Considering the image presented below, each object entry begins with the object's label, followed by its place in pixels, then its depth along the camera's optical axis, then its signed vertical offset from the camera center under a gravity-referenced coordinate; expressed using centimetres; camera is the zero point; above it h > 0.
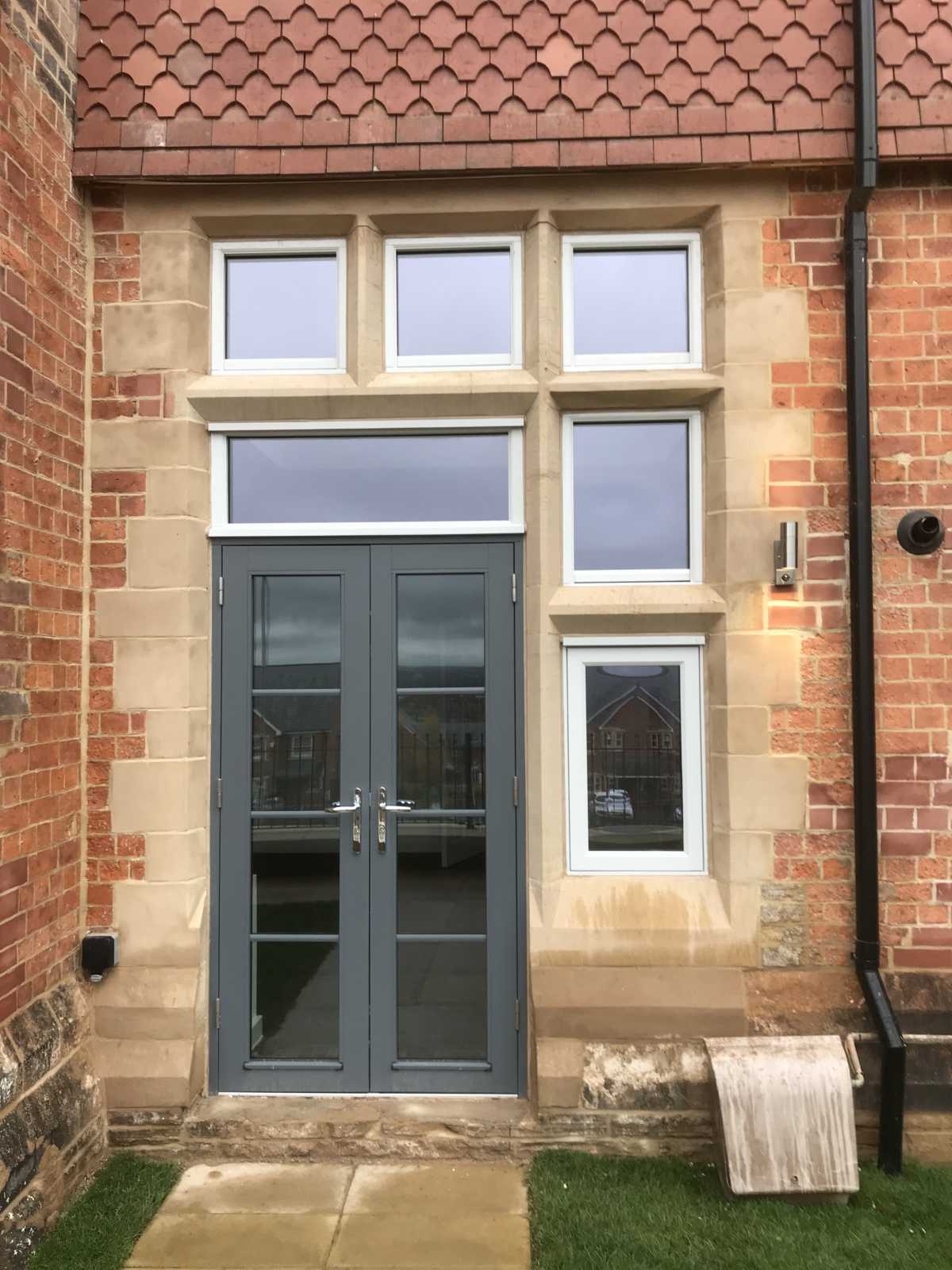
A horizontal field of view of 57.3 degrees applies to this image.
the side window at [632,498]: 386 +81
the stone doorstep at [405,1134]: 353 -185
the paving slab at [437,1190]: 323 -195
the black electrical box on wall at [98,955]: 361 -113
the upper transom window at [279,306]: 393 +171
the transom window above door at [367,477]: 387 +91
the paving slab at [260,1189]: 324 -195
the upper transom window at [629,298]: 388 +171
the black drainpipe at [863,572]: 353 +44
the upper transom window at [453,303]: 391 +170
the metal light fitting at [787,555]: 358 +51
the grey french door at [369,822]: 381 -62
